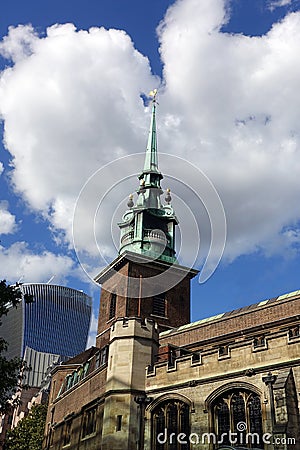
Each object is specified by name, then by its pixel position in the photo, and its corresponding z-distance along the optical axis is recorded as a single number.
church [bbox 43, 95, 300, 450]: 21.44
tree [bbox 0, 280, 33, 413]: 23.30
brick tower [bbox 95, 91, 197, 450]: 48.38
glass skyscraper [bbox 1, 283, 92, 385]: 194.62
